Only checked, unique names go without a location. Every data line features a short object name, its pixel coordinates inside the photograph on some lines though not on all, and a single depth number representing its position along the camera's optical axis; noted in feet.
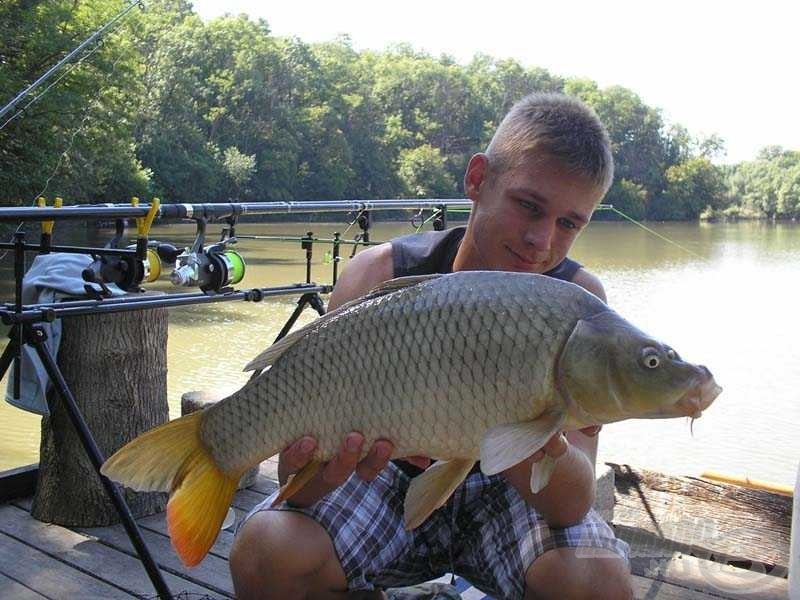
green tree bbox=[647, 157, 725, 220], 150.71
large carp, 3.73
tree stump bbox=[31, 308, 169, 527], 8.12
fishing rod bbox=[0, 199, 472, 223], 6.04
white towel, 7.77
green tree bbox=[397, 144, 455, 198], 130.52
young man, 4.70
